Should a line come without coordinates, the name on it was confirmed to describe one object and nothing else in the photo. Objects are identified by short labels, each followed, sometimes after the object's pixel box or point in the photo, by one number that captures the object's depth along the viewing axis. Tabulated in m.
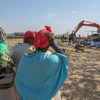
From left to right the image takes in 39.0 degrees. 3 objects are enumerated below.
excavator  21.16
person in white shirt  2.28
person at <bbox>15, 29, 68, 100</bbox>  1.55
